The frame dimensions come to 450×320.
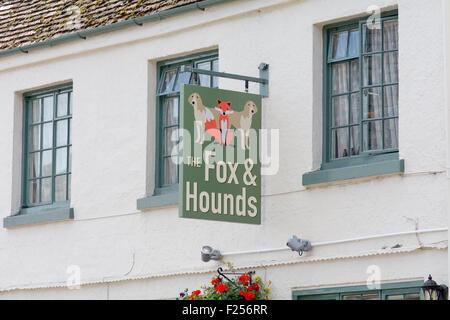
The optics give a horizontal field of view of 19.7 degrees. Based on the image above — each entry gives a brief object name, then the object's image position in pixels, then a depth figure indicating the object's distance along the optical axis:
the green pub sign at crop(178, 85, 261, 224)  14.91
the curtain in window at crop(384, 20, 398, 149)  15.03
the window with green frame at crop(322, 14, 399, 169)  15.12
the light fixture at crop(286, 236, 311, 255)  15.19
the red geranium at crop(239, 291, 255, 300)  15.38
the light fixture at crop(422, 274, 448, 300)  13.80
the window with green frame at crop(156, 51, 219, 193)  17.09
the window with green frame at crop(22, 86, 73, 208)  18.42
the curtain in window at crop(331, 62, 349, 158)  15.55
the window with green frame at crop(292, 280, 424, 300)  14.24
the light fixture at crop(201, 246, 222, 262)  16.00
